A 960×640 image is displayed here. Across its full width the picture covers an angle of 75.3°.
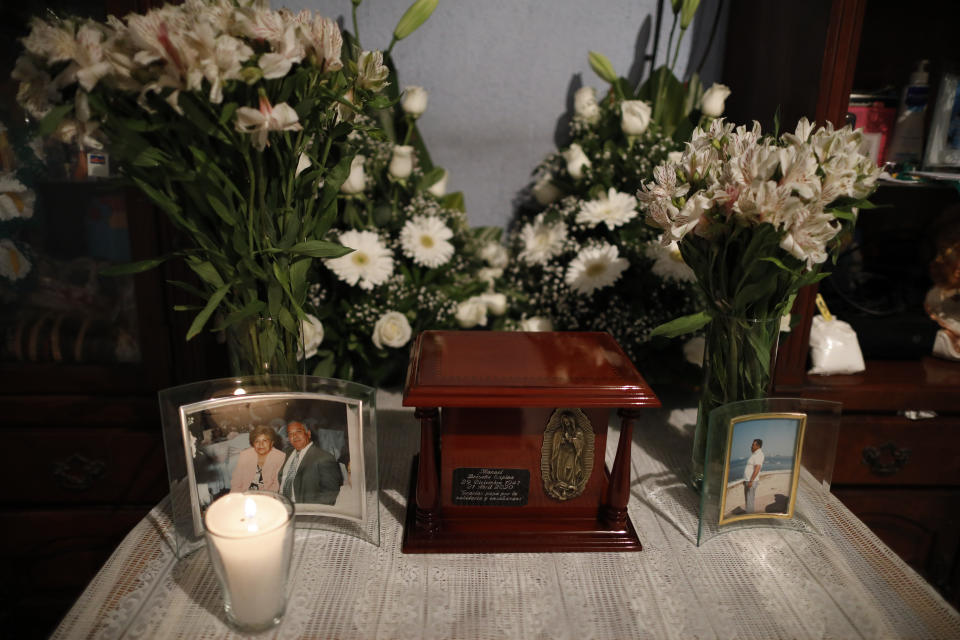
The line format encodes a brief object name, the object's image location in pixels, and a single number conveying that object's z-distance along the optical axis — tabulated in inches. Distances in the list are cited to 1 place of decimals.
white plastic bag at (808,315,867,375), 46.4
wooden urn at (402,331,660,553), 31.4
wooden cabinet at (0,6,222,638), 42.7
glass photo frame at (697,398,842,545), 32.9
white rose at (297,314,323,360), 42.2
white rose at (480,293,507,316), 52.2
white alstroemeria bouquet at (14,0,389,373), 25.7
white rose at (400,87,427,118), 49.9
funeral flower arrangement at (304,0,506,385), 46.0
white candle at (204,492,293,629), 26.1
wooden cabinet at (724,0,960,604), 45.2
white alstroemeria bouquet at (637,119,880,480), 29.3
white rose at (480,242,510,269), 54.8
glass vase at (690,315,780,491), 34.2
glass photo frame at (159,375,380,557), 31.1
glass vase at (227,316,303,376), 33.3
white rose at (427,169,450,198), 52.9
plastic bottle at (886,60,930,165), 47.7
